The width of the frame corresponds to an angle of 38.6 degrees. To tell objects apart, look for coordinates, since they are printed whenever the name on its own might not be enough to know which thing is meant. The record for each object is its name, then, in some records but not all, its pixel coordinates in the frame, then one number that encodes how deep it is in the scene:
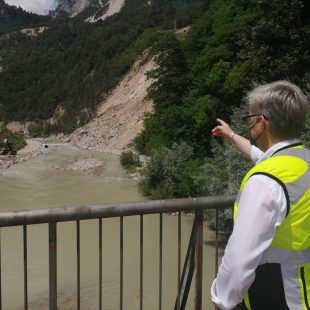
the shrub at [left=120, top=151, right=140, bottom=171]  33.01
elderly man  1.62
